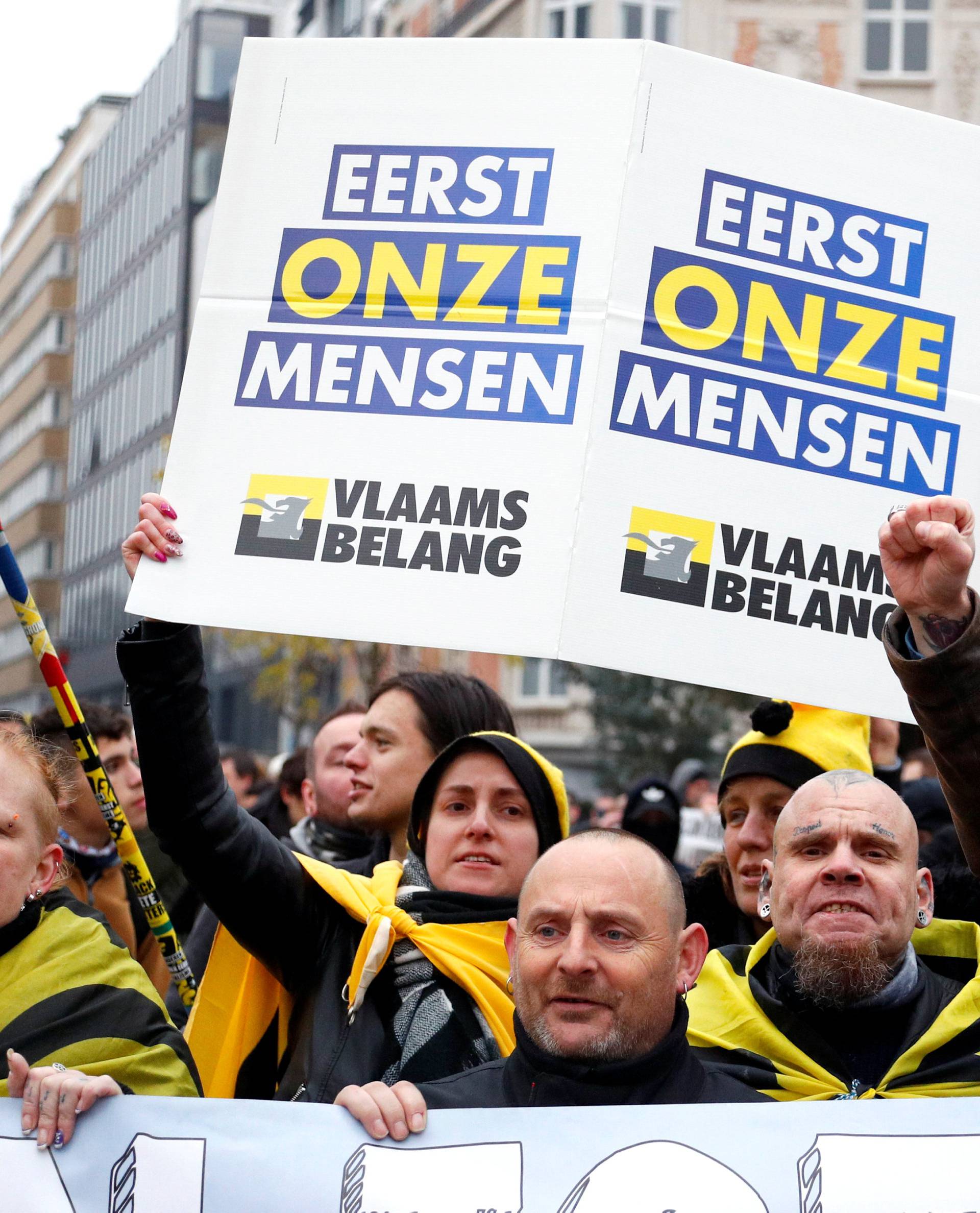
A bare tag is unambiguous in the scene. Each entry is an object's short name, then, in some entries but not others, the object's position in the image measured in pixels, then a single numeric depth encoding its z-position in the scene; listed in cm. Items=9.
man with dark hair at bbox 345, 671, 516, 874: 368
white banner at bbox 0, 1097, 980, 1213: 244
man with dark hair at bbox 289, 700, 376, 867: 479
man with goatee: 275
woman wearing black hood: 297
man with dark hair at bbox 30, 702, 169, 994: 440
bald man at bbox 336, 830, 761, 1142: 254
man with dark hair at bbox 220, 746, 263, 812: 789
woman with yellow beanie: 366
